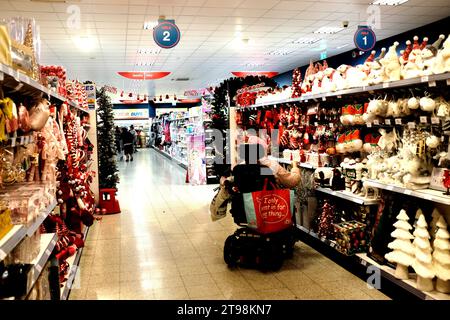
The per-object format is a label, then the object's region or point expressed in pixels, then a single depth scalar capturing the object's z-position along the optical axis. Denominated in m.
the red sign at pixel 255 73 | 17.72
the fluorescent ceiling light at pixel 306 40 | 11.86
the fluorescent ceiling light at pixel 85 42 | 10.58
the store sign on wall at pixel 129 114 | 31.59
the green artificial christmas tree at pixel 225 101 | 8.45
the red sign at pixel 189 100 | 31.05
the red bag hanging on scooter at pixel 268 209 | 4.27
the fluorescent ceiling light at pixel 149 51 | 12.24
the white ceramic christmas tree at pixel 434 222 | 3.40
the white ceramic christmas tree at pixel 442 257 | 3.14
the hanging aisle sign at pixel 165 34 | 7.46
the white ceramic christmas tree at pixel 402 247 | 3.47
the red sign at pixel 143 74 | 16.45
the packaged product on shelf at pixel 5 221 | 1.95
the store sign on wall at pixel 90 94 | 7.61
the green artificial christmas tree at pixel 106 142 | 8.23
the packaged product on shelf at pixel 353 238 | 4.23
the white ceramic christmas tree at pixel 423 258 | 3.24
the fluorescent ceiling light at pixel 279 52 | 13.49
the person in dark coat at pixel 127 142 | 19.30
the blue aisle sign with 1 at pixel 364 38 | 8.82
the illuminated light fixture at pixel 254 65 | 15.93
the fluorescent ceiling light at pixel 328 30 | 10.61
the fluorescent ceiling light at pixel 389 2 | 8.53
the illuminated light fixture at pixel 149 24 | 9.24
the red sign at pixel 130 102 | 30.92
